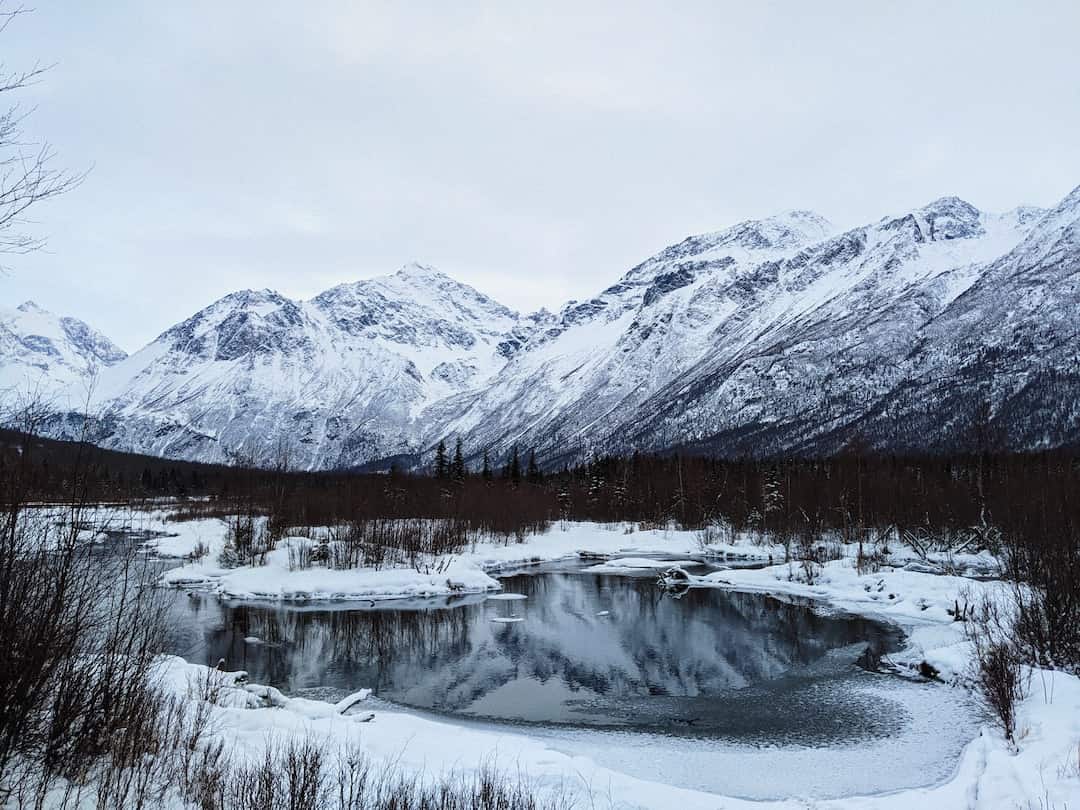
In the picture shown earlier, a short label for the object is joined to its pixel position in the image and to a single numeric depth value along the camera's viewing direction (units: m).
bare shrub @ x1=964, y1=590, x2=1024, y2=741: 14.59
